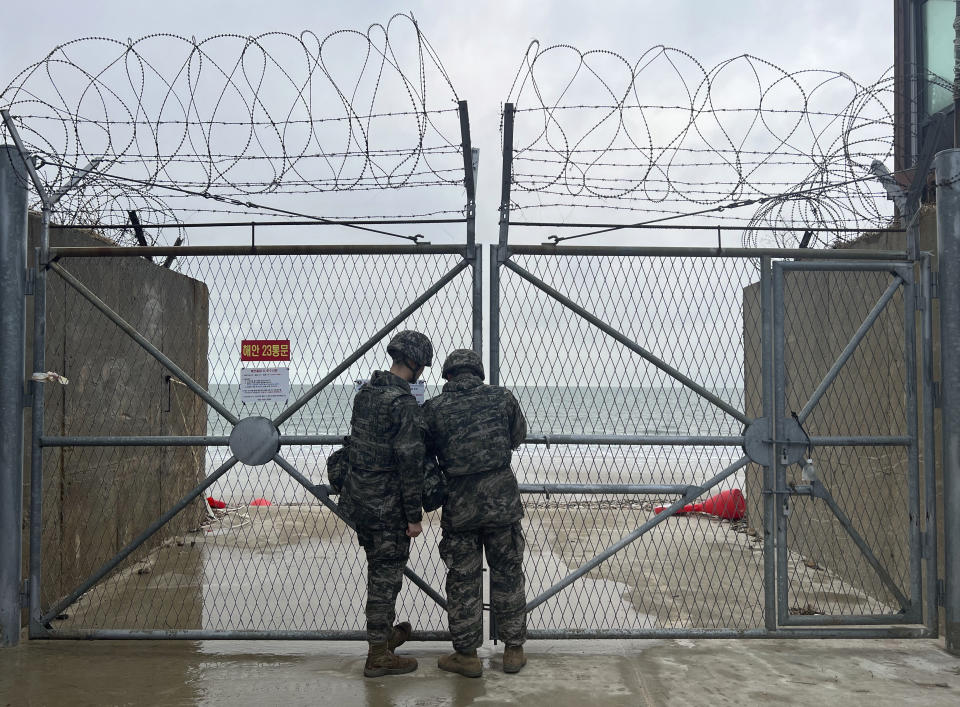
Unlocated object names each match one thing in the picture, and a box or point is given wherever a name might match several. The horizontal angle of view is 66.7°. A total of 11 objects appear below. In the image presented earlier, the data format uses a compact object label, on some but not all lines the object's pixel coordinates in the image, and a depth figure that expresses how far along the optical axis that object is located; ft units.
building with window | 27.48
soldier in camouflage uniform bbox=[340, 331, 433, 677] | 12.68
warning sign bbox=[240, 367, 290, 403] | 14.47
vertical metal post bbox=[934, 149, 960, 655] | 14.21
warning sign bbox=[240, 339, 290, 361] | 14.48
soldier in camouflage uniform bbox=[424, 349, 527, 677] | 12.66
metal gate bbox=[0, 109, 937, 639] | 14.28
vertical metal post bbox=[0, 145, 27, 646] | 14.23
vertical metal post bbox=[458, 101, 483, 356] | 14.33
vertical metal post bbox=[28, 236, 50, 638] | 14.38
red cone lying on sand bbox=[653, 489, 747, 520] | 29.12
